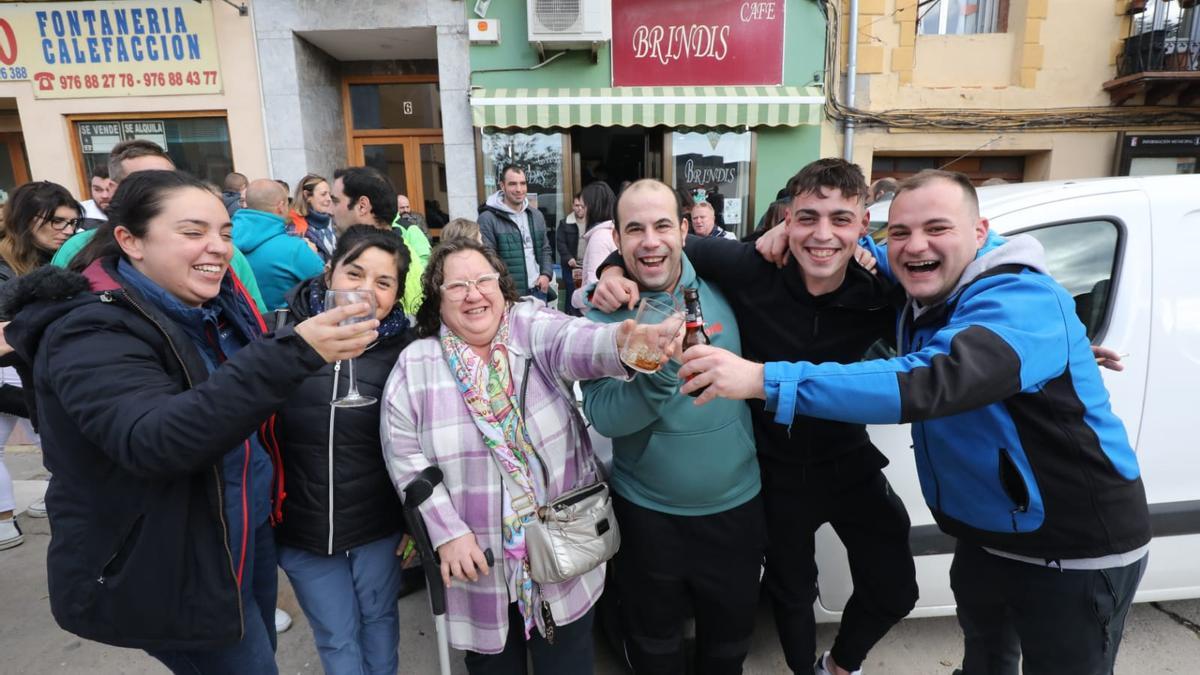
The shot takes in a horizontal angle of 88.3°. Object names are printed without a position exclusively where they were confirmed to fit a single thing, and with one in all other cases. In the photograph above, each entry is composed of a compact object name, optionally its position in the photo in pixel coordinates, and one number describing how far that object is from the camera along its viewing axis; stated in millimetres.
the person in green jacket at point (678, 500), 1938
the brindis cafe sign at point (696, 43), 7738
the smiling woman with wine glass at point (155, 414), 1286
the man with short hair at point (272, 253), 3309
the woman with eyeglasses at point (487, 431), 1813
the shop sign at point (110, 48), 7438
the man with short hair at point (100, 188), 3879
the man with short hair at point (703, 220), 5289
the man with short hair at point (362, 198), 3320
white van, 2203
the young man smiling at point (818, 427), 1936
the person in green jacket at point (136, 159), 3232
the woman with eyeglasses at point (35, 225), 3252
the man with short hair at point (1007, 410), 1447
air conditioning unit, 7238
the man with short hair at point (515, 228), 5859
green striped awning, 7500
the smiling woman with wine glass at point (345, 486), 1884
